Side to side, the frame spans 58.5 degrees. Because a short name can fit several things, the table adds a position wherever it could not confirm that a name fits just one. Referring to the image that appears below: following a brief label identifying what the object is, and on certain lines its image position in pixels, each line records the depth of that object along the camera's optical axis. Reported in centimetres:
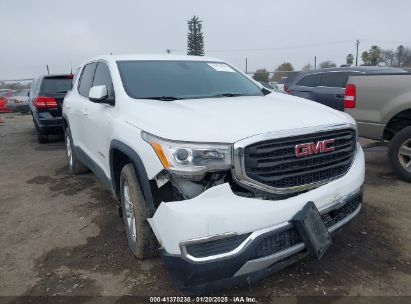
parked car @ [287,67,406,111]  831
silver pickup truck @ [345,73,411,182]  486
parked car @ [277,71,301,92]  2300
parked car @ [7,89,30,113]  1750
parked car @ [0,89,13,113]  1852
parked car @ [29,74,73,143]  832
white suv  225
